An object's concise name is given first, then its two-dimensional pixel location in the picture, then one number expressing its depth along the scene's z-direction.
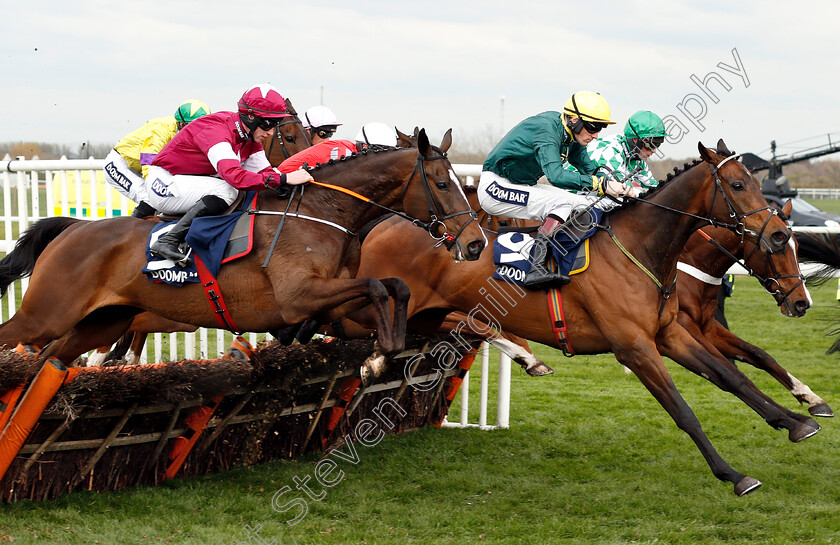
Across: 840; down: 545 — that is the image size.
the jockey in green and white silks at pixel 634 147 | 6.01
